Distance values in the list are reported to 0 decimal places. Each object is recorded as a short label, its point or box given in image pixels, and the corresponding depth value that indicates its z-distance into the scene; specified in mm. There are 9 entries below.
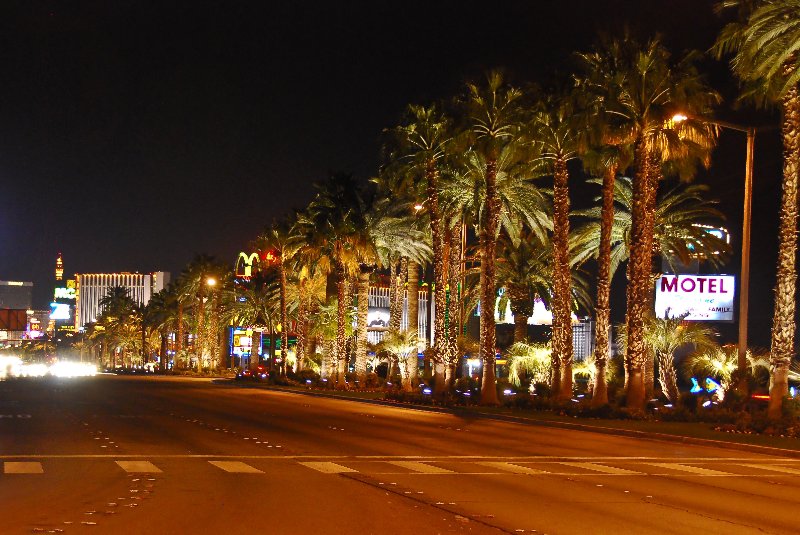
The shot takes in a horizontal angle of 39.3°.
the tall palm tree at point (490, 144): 46375
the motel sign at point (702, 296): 68438
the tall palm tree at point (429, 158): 52688
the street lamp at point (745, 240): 35781
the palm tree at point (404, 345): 64500
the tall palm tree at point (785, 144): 31328
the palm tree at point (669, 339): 47031
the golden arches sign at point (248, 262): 186950
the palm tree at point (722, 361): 45719
